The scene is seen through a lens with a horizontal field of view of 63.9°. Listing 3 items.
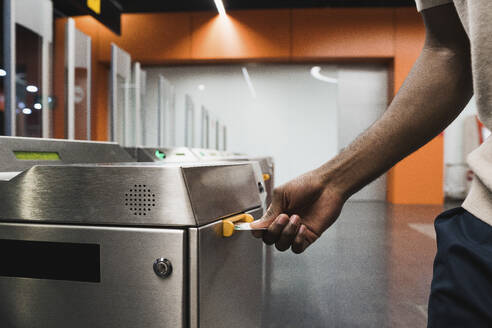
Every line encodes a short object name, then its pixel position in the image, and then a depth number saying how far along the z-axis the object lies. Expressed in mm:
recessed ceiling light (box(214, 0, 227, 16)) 4929
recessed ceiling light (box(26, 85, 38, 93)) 1809
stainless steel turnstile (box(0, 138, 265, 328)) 574
